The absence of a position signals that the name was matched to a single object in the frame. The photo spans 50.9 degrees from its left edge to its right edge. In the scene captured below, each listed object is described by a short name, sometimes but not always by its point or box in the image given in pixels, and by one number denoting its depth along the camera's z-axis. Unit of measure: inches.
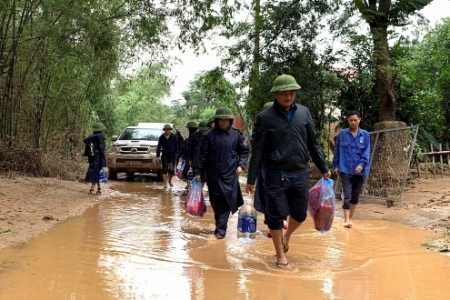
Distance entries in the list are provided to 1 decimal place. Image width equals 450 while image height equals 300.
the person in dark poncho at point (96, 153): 397.4
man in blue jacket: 275.7
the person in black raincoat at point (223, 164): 241.9
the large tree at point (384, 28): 388.2
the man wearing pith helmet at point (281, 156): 181.5
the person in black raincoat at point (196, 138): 376.2
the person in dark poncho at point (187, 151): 395.5
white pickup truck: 523.8
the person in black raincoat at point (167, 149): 462.3
